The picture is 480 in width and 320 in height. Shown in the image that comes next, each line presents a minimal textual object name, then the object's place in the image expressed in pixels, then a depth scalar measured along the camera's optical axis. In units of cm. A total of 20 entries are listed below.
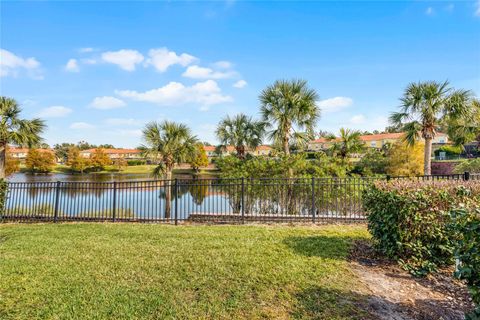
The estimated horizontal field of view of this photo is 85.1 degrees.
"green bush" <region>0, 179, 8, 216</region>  837
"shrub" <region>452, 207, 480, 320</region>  216
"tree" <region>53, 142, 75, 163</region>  7092
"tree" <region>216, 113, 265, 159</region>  1528
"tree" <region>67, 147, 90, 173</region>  4706
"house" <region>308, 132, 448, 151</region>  5745
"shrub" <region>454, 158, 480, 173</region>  1453
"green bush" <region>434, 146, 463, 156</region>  3869
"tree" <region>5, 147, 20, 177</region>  2209
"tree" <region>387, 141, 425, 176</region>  2245
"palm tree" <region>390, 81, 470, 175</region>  1316
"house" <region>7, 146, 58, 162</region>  6984
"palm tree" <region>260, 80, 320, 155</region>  1265
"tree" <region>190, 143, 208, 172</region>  1553
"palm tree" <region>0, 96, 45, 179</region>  1085
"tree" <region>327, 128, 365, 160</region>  1817
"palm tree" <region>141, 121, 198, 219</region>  1451
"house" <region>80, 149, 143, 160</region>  8221
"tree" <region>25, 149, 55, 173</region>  4044
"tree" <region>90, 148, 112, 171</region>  4966
